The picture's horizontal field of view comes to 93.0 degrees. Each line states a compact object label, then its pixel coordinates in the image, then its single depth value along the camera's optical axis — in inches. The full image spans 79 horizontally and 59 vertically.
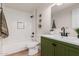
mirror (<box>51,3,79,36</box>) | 67.5
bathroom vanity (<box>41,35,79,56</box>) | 51.6
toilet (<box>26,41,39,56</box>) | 70.7
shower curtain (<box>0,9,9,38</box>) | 65.7
